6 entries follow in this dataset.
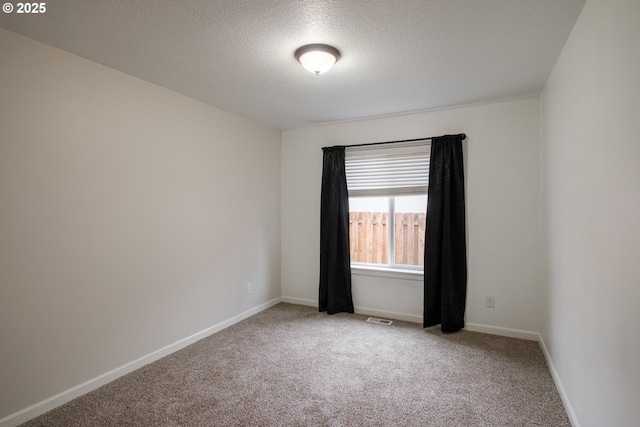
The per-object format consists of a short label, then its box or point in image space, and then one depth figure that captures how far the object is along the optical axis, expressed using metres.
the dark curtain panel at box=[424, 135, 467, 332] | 3.49
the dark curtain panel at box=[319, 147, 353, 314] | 4.11
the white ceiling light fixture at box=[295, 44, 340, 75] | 2.23
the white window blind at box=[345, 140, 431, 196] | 3.79
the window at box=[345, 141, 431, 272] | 3.85
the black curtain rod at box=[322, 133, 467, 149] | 3.48
